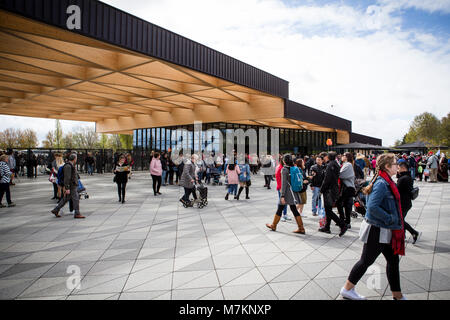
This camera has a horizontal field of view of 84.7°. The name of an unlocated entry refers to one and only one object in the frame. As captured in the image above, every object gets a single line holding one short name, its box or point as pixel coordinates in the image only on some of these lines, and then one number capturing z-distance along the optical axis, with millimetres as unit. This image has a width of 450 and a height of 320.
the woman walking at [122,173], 8976
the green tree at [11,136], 54922
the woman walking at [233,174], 10188
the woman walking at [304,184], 6863
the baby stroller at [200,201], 8677
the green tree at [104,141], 58000
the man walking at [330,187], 5613
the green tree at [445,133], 48362
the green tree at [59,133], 48975
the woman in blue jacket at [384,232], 2850
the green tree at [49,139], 55531
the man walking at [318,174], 6766
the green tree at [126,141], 47747
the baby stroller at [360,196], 6718
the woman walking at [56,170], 9047
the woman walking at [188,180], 8688
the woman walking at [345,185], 5854
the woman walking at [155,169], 11094
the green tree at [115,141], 59597
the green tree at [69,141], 57856
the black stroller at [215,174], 15156
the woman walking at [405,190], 4602
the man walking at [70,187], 7070
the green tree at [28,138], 51925
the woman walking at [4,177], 8336
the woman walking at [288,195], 5512
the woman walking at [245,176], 10305
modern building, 7652
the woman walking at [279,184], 6714
